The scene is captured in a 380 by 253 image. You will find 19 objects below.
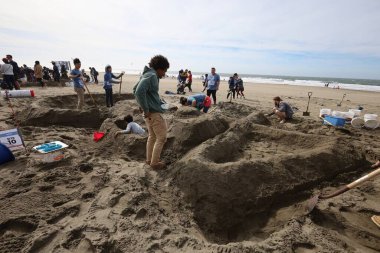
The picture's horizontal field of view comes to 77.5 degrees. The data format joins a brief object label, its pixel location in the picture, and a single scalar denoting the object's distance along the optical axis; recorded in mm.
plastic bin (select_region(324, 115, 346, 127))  6988
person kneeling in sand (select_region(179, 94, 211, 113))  7476
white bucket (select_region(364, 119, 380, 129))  7061
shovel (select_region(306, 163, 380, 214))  2761
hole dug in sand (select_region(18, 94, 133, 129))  6363
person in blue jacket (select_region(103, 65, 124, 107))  7902
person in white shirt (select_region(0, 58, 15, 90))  10285
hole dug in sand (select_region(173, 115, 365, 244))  3010
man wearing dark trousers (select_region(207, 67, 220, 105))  9266
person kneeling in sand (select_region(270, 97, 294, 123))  7512
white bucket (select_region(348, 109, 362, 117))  7913
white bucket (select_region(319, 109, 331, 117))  8117
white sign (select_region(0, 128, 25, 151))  4230
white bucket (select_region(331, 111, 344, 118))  7556
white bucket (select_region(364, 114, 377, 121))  7155
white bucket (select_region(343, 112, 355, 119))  7720
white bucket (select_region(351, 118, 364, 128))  7164
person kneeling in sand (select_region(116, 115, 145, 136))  5066
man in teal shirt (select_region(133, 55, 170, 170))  3289
